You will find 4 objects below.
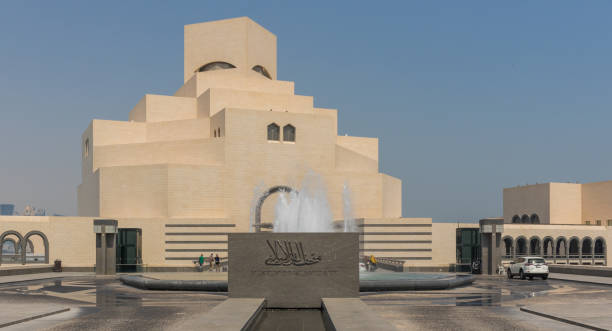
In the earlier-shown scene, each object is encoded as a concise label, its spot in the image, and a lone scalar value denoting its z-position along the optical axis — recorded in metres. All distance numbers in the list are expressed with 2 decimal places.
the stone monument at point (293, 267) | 19.08
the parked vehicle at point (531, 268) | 32.69
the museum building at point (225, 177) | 44.16
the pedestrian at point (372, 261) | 38.44
